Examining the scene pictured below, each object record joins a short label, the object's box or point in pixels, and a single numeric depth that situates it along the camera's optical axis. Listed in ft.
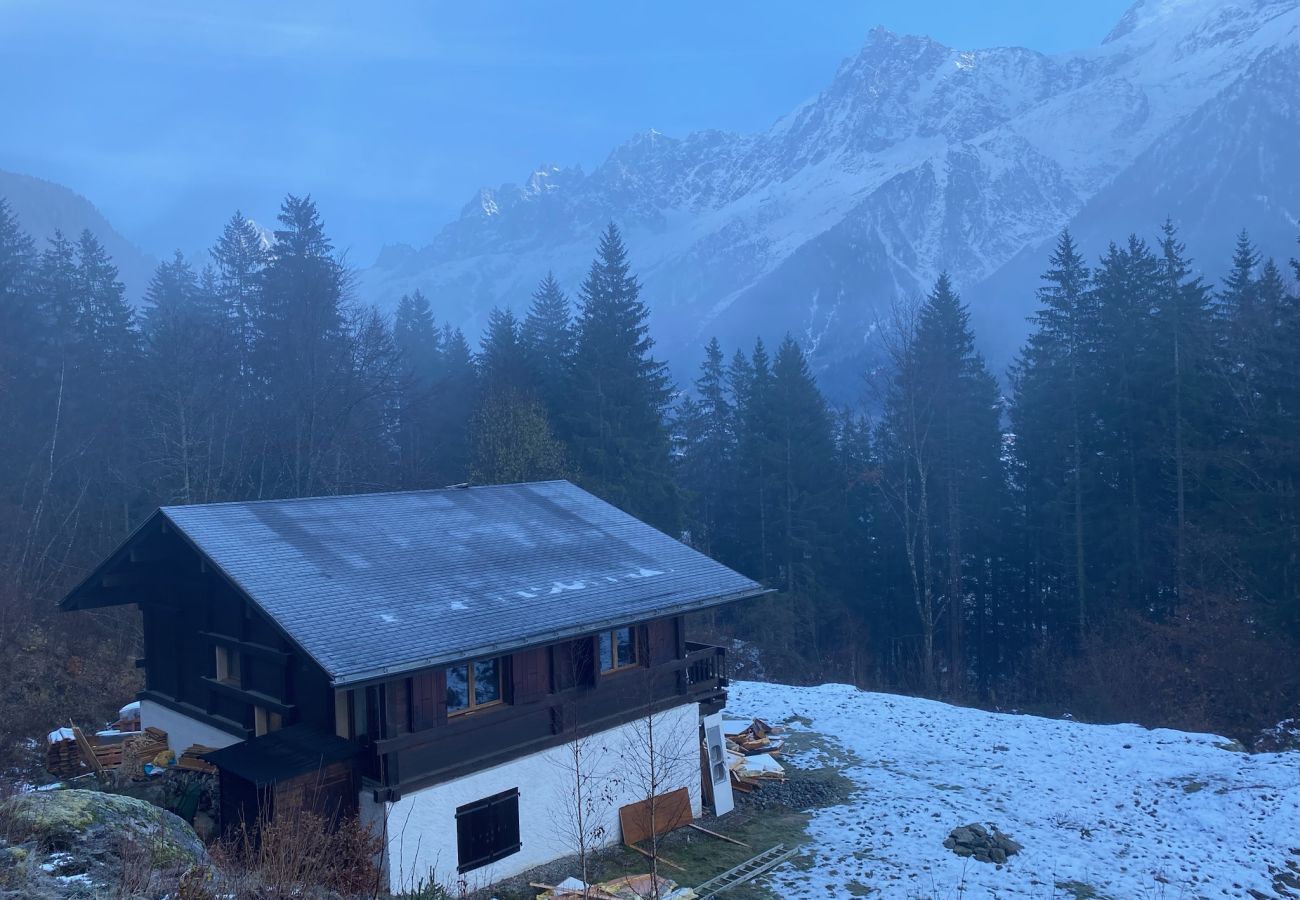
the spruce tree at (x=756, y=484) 143.13
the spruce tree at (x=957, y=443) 125.80
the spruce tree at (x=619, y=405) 132.46
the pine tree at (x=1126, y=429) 111.34
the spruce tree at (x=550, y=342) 140.87
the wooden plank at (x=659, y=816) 53.42
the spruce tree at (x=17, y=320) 114.11
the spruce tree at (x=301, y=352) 106.83
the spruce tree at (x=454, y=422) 136.26
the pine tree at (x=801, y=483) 138.41
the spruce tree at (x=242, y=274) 124.57
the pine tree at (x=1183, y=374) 105.19
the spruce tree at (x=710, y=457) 153.69
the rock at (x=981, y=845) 50.94
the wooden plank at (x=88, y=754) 54.41
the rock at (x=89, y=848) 24.11
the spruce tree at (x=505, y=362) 133.08
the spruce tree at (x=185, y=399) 94.17
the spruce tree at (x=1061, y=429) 116.57
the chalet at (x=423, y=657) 42.75
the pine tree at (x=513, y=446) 112.78
